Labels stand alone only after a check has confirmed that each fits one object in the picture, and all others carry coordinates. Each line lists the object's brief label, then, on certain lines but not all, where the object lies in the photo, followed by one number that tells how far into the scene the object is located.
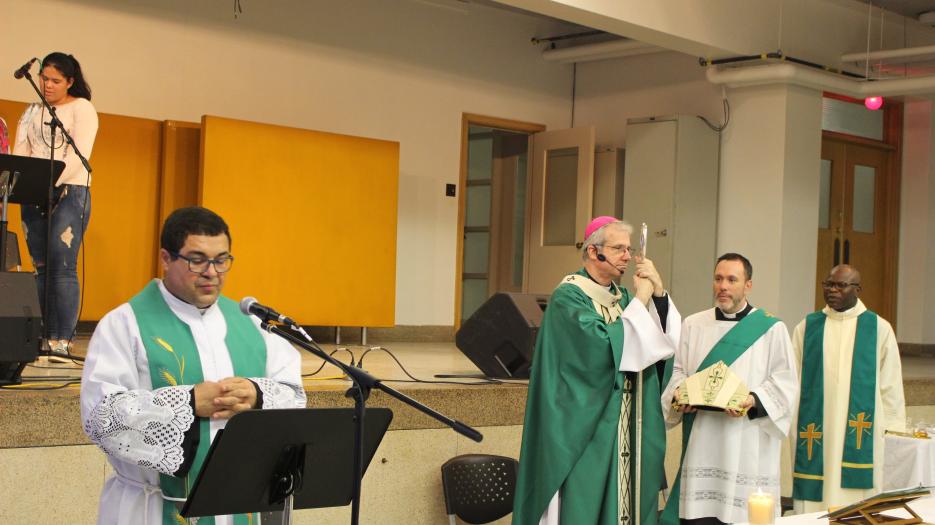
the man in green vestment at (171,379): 2.65
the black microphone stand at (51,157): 5.44
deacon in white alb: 4.95
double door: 10.96
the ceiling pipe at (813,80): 8.93
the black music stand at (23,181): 5.22
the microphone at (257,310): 2.54
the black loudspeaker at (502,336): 6.22
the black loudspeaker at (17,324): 4.60
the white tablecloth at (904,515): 2.96
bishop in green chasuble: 4.32
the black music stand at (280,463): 2.51
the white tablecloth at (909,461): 6.15
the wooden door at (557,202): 10.28
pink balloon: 9.87
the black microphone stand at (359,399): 2.51
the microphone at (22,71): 5.36
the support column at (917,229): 11.22
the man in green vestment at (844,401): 5.99
